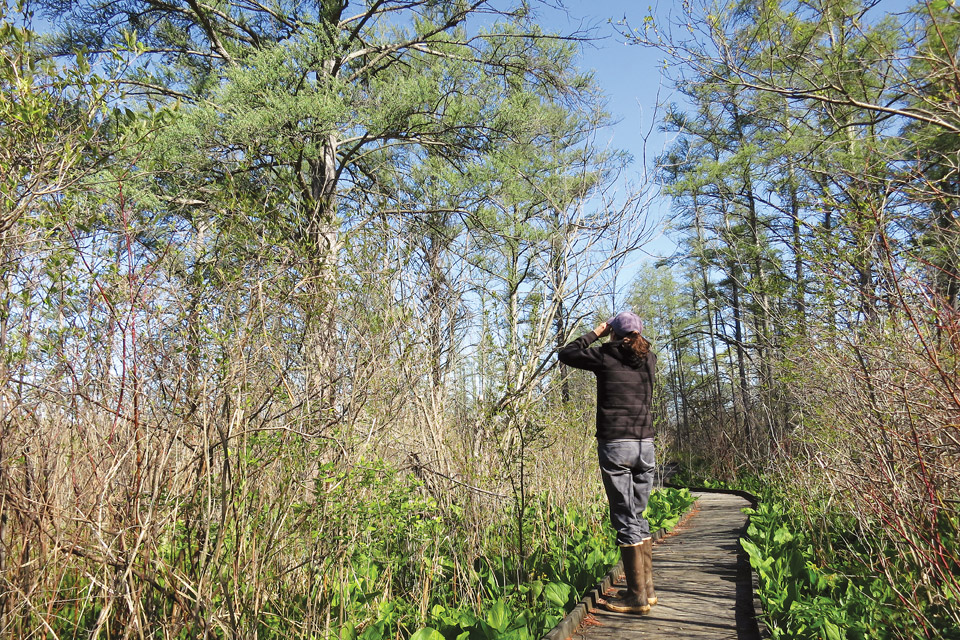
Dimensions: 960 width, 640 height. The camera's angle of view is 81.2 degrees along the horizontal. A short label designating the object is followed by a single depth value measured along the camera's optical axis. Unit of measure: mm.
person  3521
